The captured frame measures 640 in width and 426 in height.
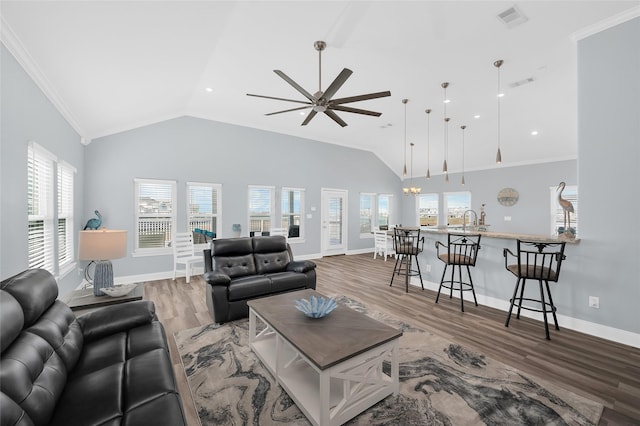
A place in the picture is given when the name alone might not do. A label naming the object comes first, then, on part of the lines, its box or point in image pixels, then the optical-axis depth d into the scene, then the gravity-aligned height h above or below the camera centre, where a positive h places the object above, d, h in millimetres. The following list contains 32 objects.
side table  2350 -791
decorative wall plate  7574 +471
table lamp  2459 -335
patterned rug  1790 -1369
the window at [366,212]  8859 +45
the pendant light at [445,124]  4591 +2116
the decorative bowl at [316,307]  2193 -792
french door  7996 -252
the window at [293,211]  7219 +74
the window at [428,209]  9414 +143
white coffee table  1688 -1007
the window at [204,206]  5793 +181
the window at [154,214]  5281 +5
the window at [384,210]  9305 +115
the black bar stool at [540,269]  2926 -665
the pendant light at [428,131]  5734 +2100
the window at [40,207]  2586 +88
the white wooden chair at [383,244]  7445 -864
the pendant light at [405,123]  5244 +2201
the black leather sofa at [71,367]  1112 -859
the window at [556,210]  6824 +62
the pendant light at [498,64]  3879 +2207
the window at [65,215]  3608 -4
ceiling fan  2701 +1279
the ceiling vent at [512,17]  2865 +2178
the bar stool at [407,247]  4527 -581
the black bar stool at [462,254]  3732 -620
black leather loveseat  3248 -831
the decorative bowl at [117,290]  2549 -755
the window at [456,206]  8696 +239
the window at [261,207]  6652 +172
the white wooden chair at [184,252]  5219 -773
